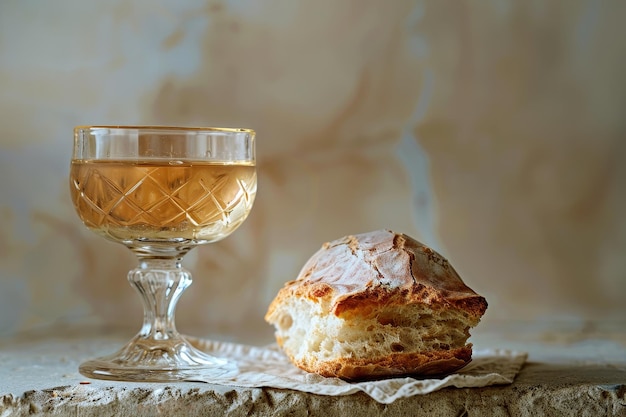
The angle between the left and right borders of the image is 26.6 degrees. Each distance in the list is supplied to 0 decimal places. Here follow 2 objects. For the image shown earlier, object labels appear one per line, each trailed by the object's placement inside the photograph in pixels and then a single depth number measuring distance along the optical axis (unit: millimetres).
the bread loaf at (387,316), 591
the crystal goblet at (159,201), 617
